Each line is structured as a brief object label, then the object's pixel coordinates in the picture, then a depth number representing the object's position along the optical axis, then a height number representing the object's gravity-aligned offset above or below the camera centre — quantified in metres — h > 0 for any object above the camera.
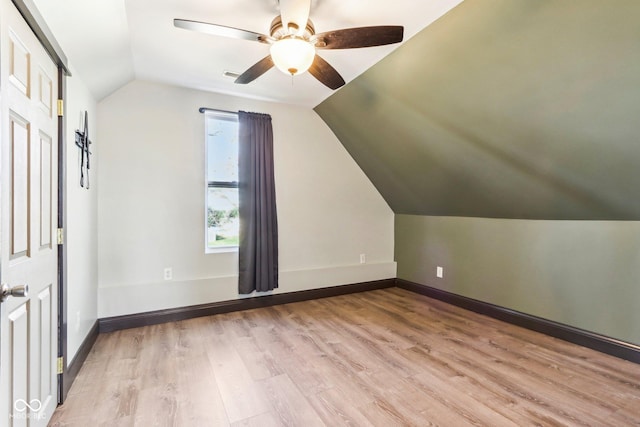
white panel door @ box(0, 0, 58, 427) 1.13 -0.02
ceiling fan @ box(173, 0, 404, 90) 1.64 +1.02
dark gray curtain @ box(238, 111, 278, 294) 3.44 +0.14
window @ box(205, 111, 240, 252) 3.42 +0.40
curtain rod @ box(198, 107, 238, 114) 3.29 +1.17
